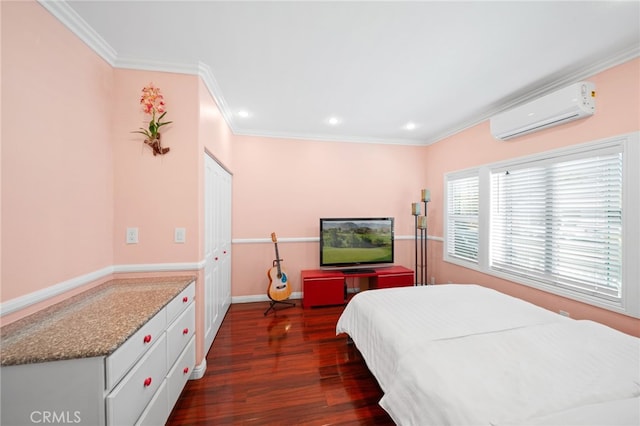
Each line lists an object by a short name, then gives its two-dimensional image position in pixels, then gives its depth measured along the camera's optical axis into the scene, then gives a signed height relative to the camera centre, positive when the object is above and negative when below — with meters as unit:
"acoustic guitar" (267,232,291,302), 3.28 -1.06
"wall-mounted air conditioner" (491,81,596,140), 1.95 +0.98
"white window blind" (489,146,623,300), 1.89 -0.09
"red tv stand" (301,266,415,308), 3.32 -1.08
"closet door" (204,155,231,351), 2.23 -0.39
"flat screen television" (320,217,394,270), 3.58 -0.49
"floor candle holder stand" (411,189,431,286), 3.68 -0.47
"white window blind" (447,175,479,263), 3.20 -0.08
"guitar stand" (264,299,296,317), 3.25 -1.40
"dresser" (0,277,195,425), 0.89 -0.66
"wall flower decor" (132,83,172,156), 1.76 +0.80
